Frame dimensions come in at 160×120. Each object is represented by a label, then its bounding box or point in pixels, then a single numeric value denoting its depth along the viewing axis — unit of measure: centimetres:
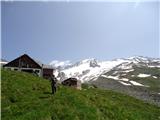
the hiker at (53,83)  1303
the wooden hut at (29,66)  3368
